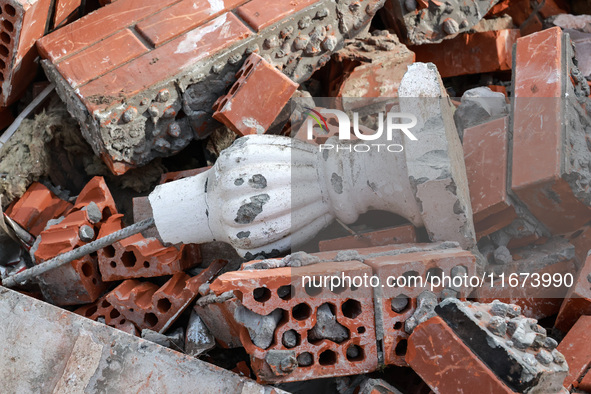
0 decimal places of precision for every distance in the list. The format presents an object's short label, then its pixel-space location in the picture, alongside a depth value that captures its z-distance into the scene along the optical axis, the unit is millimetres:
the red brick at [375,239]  3004
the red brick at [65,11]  3594
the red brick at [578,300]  2797
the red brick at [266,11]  3508
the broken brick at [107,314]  3205
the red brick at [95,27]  3483
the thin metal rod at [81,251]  3176
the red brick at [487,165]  3008
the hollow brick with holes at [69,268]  3354
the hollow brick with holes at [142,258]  3270
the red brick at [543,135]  2898
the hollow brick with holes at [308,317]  2432
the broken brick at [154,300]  3123
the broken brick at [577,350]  2570
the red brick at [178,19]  3484
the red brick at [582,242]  3071
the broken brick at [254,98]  3352
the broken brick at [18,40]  3340
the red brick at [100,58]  3383
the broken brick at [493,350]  2178
